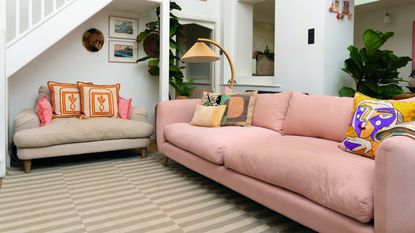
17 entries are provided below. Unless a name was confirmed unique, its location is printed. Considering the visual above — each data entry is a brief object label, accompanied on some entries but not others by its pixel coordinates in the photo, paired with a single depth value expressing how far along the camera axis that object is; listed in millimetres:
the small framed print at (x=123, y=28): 4531
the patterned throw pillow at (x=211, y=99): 3226
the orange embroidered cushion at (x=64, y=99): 3709
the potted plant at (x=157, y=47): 4516
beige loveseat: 3033
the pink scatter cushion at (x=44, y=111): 3307
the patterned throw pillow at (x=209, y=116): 3004
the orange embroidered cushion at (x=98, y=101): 3801
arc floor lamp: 3580
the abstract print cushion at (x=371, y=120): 1716
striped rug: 1946
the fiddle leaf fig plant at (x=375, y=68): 3141
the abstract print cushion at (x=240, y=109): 2967
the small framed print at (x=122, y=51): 4570
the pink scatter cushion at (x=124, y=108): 3961
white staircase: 3180
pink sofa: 1267
